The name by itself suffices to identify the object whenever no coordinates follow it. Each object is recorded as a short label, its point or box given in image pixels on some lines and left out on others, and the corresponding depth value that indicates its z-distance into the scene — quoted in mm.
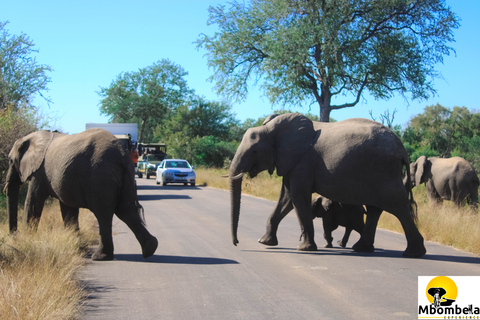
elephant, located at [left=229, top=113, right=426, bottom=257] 9930
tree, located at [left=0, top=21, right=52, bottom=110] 31266
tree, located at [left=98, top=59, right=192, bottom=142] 75312
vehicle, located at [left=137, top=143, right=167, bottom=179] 44719
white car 33562
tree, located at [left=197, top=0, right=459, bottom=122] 29609
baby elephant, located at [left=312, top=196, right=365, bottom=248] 10883
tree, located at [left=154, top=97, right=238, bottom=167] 51688
